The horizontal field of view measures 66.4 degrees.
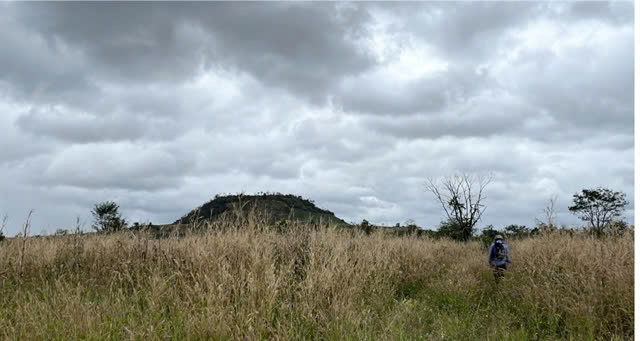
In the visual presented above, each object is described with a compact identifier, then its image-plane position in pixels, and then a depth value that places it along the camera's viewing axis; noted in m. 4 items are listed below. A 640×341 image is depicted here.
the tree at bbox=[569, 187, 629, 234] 40.44
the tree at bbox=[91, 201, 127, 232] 32.31
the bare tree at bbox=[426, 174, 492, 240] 32.31
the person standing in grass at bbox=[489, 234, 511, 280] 13.46
